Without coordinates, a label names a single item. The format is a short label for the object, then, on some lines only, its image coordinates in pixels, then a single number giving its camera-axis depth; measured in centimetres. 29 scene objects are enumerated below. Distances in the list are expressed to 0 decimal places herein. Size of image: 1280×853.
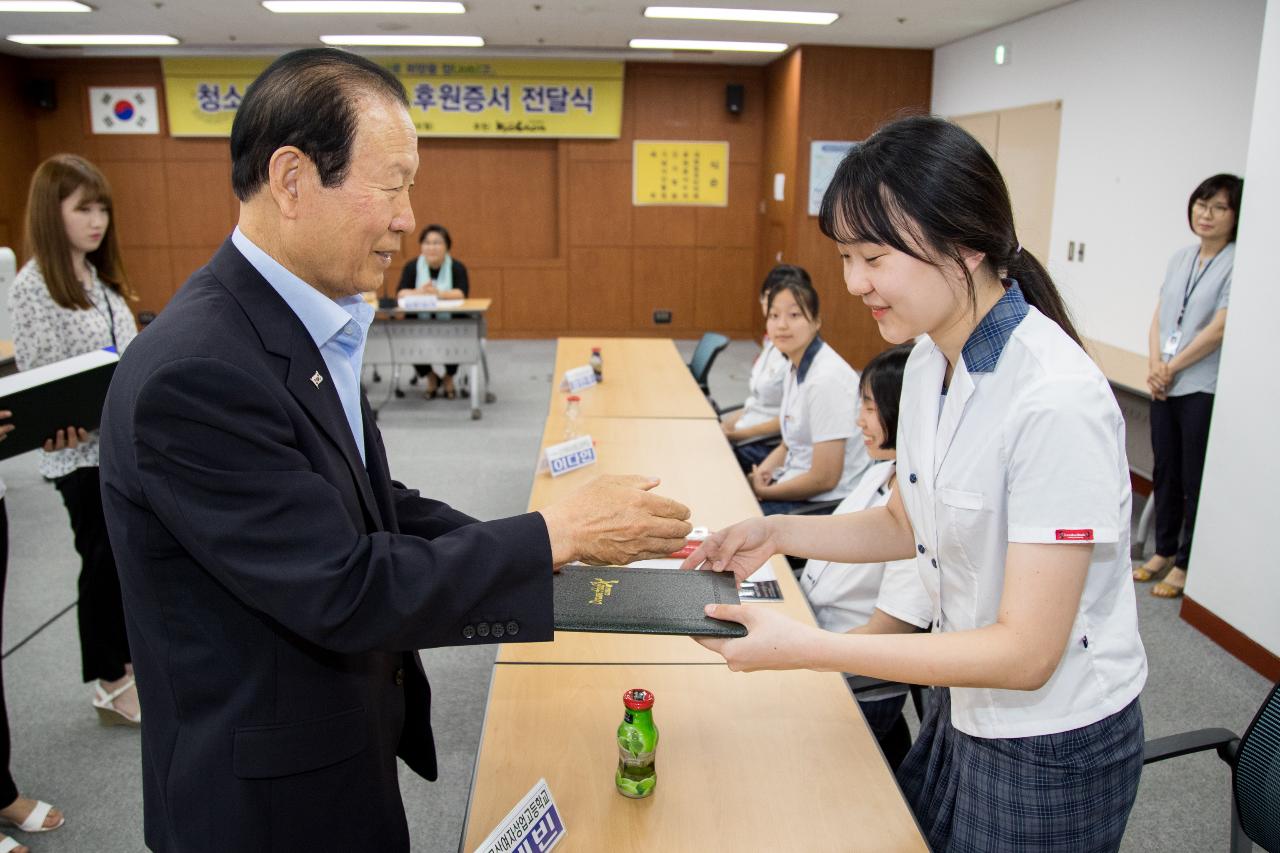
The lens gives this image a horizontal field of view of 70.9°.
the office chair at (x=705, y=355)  532
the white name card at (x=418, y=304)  648
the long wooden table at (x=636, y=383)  404
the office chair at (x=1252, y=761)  153
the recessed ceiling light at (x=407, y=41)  805
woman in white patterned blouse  260
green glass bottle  136
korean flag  921
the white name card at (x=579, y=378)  436
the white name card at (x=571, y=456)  298
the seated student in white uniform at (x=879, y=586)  203
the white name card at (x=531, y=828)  117
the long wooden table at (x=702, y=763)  130
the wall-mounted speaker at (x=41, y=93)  908
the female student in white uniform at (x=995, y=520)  116
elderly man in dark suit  98
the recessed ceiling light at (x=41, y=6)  636
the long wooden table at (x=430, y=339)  661
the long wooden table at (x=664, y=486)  185
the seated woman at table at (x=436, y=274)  707
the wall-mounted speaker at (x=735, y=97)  927
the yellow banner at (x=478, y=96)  906
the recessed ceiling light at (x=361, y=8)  639
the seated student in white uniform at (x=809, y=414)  320
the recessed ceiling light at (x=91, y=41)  797
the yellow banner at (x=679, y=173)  952
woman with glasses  377
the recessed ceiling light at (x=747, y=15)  652
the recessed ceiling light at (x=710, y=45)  790
